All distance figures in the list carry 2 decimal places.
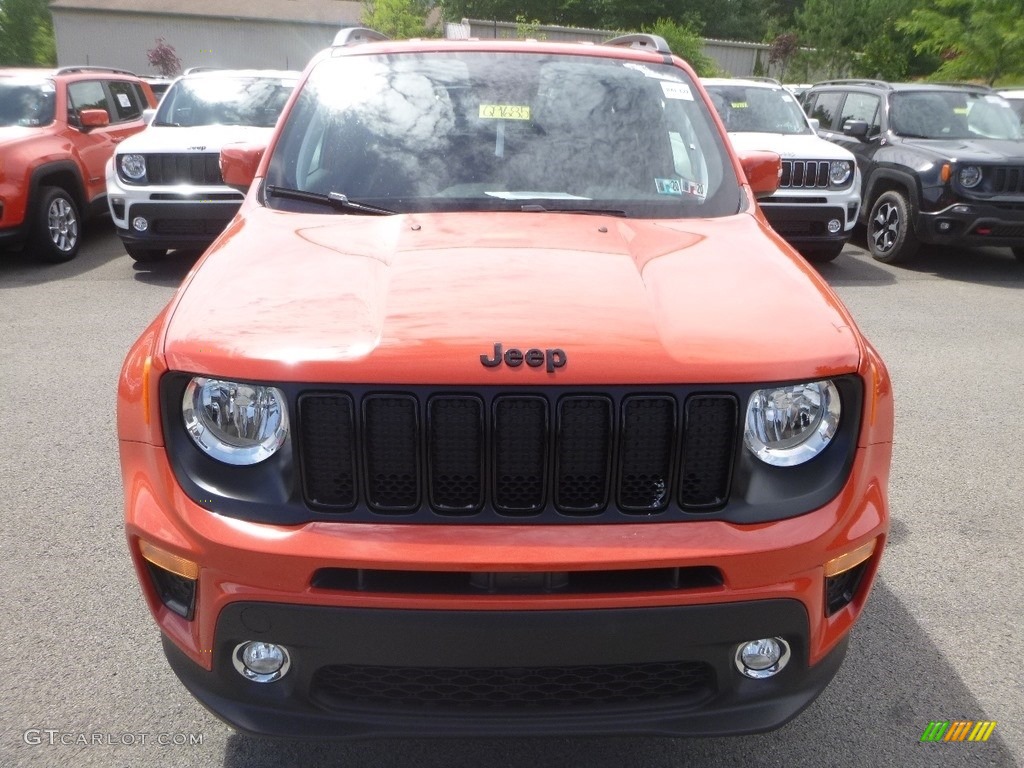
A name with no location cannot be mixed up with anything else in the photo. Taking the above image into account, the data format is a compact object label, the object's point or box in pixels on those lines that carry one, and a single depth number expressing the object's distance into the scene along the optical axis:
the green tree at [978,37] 18.59
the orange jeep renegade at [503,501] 1.96
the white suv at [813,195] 9.02
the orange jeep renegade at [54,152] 8.59
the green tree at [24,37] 46.72
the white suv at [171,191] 8.27
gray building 46.78
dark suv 9.05
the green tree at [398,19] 31.88
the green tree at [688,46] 24.67
